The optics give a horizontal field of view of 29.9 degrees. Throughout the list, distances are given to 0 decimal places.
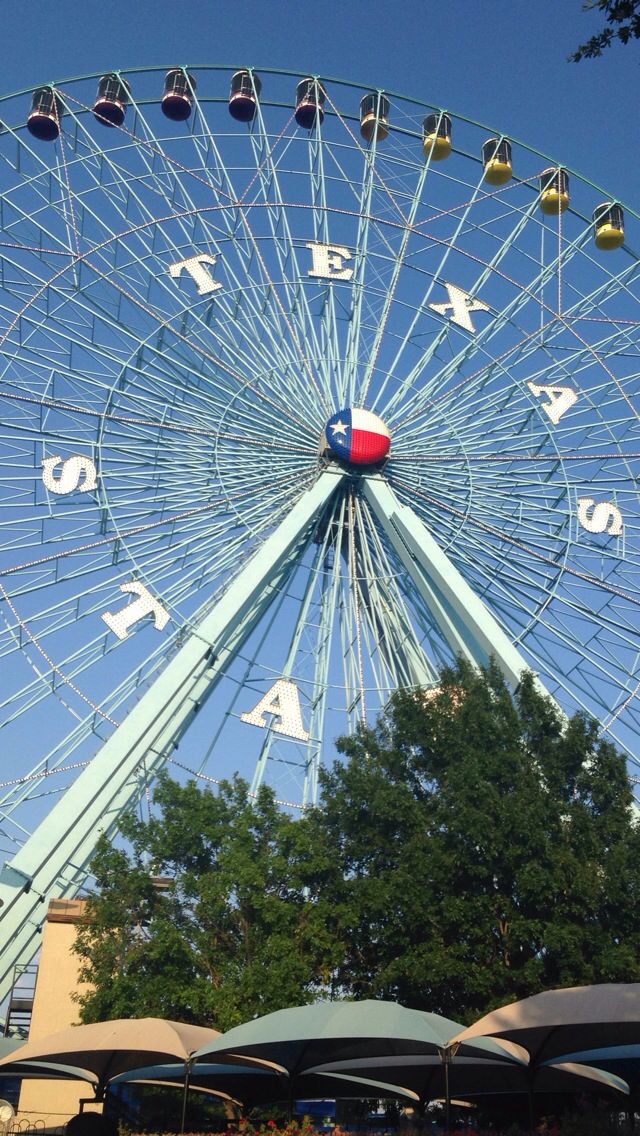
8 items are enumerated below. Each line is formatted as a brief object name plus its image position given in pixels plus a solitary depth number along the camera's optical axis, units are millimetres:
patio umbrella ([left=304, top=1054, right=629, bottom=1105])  14914
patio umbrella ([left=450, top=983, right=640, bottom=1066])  11570
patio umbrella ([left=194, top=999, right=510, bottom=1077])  12602
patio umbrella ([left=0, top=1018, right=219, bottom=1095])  13906
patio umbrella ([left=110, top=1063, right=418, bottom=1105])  16328
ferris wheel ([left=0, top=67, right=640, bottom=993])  23266
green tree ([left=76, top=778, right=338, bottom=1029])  17406
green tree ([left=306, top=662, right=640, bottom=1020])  16688
